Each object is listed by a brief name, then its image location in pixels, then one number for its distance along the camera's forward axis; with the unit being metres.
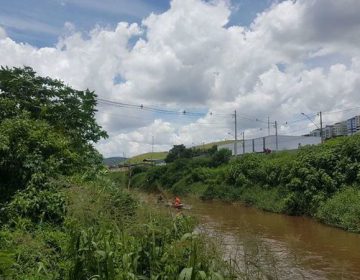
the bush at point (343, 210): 20.86
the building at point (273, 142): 62.17
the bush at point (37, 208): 10.29
